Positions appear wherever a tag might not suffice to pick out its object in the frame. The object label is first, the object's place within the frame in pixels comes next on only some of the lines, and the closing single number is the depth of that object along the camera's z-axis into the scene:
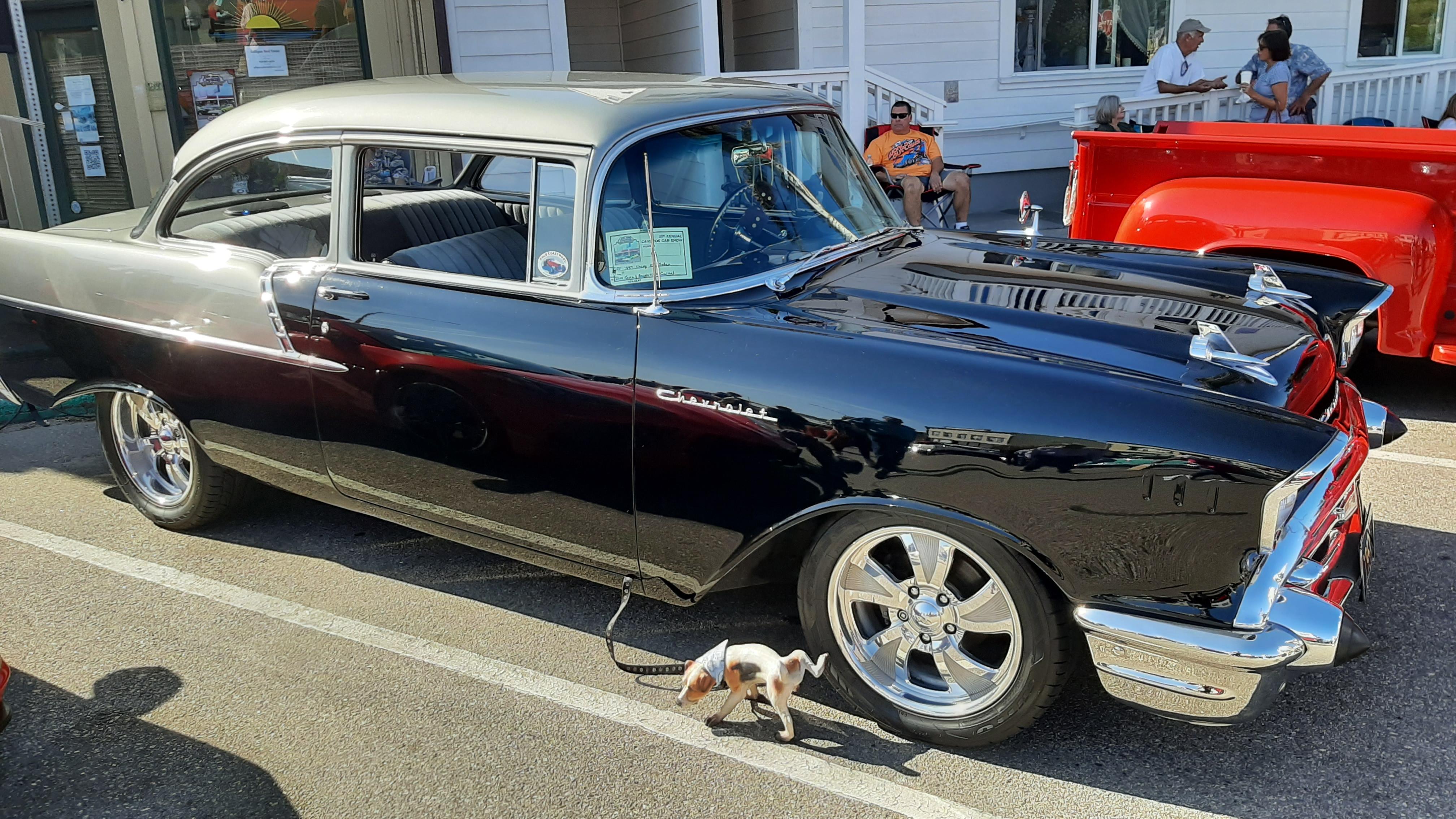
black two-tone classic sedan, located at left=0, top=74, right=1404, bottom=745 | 2.59
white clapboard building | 10.91
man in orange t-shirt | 9.10
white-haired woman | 6.77
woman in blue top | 9.70
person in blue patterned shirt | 10.51
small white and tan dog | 2.99
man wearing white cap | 10.39
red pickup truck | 4.96
